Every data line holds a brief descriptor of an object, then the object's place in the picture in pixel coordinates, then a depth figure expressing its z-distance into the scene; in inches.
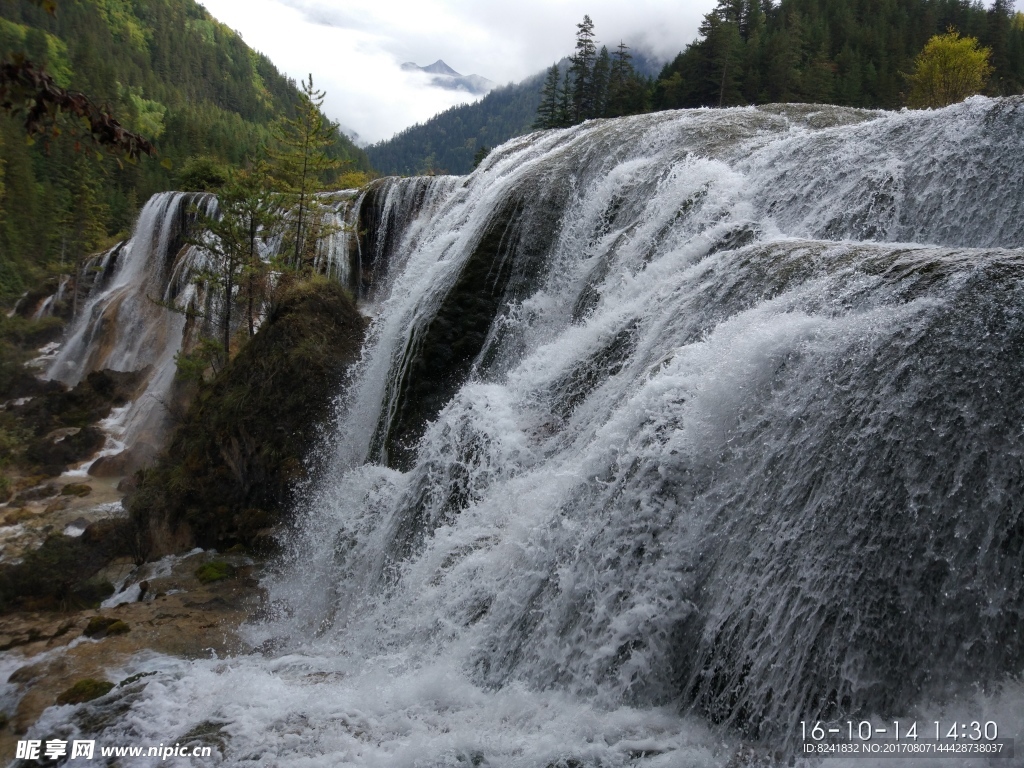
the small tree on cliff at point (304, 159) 724.0
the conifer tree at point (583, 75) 1646.2
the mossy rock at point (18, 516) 664.8
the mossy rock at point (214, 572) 438.6
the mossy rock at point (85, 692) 272.1
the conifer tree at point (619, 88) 1566.2
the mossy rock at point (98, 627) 356.5
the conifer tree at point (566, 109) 1686.0
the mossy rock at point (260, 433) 505.0
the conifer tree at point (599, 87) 1646.2
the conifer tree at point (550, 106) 1726.1
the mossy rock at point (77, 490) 739.9
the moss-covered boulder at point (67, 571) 468.4
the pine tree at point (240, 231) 637.9
